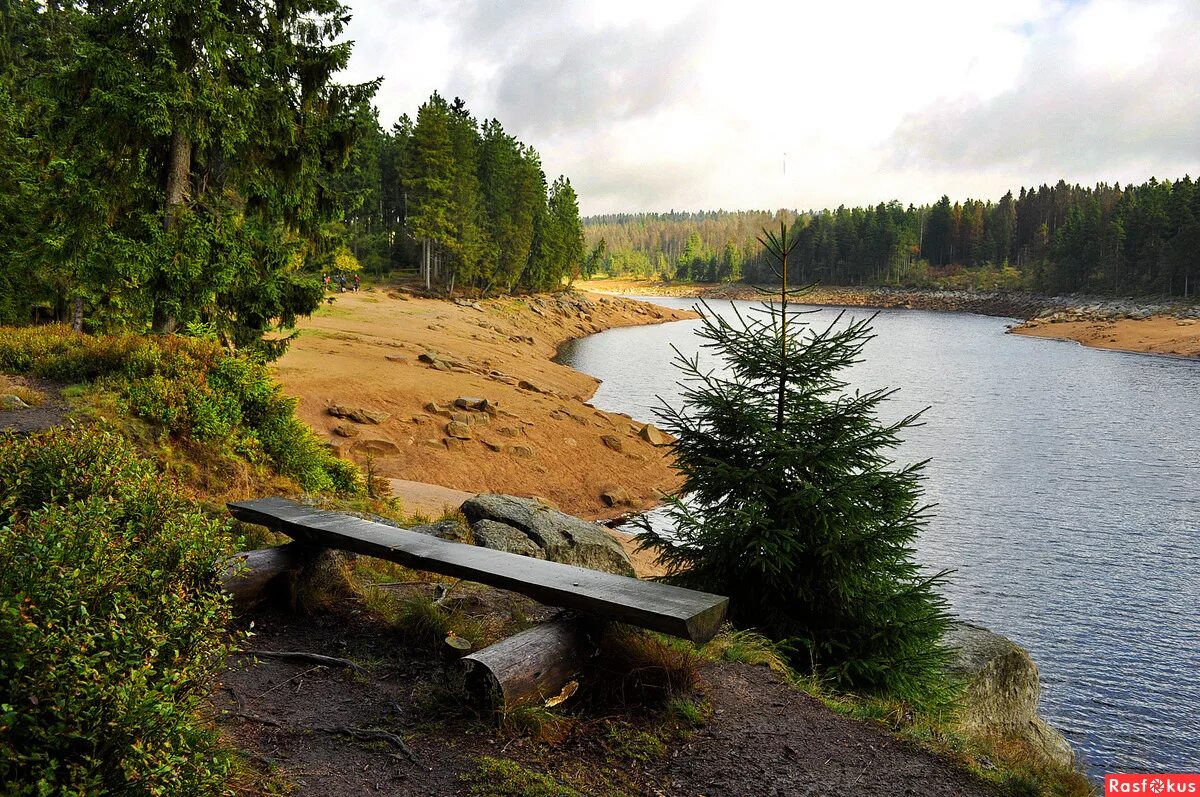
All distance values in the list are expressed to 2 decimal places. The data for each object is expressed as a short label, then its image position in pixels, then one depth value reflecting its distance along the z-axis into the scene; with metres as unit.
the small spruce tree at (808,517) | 6.99
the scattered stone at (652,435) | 25.59
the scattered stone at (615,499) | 20.22
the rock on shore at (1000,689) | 8.30
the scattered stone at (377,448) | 18.31
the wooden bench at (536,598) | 4.70
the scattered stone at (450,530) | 8.80
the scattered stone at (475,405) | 22.75
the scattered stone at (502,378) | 28.86
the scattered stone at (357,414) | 19.59
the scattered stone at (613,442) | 23.84
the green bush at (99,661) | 2.72
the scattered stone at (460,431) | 20.80
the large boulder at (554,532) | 10.28
